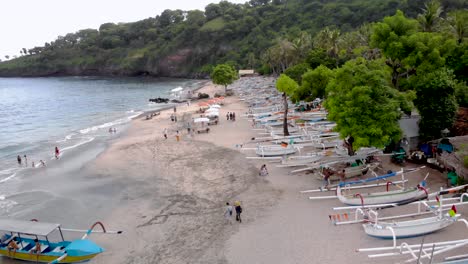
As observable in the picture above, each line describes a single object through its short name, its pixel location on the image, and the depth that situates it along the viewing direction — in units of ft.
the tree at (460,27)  114.93
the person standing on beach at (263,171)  85.31
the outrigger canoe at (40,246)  55.16
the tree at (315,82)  129.70
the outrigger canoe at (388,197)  61.72
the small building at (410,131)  83.91
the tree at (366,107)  70.95
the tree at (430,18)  114.83
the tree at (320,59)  175.83
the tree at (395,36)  88.38
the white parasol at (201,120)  140.87
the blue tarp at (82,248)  54.80
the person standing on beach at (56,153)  119.03
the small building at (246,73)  385.91
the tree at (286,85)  104.78
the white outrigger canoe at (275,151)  96.37
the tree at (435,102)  78.48
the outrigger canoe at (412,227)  51.49
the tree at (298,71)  185.71
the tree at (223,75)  253.85
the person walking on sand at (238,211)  63.31
